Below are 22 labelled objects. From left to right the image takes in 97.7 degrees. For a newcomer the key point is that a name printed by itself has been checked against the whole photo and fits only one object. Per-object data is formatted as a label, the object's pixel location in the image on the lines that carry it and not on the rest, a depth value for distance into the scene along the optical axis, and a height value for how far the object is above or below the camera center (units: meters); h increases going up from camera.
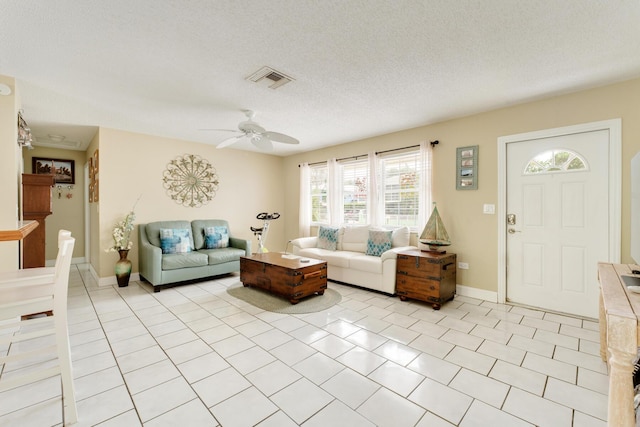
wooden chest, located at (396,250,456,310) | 3.39 -0.83
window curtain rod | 4.11 +1.02
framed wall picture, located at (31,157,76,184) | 5.41 +0.86
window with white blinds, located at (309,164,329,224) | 5.95 +0.39
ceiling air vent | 2.61 +1.31
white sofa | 3.88 -0.72
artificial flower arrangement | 4.34 -0.36
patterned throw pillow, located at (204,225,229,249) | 5.08 -0.50
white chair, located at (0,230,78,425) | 1.56 -0.57
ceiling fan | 3.52 +0.98
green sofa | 4.08 -0.73
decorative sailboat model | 3.79 -0.32
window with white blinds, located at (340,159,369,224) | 5.22 +0.39
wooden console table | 1.12 -0.61
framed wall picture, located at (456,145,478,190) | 3.77 +0.59
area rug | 3.36 -1.17
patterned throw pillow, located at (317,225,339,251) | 4.99 -0.50
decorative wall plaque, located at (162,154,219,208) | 5.09 +0.58
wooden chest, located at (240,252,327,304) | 3.51 -0.87
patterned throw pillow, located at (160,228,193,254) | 4.44 -0.49
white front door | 2.98 -0.10
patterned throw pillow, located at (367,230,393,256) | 4.29 -0.49
